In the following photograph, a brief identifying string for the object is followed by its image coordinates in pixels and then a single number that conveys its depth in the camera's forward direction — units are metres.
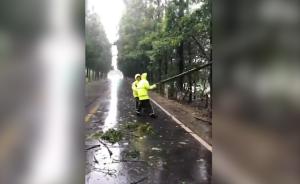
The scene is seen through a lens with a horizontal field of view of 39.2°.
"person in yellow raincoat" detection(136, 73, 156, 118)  14.51
